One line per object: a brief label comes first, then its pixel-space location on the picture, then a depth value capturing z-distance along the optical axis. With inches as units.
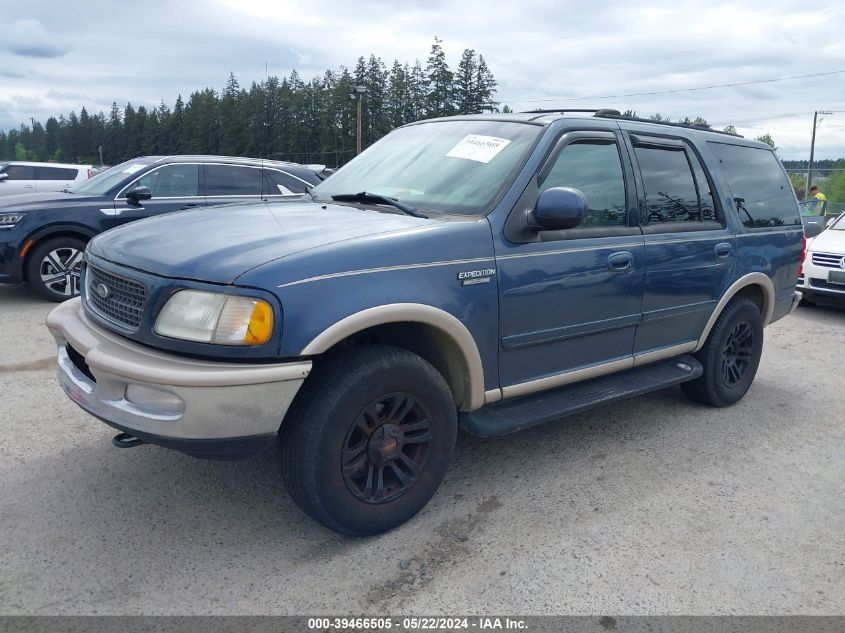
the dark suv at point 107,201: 297.7
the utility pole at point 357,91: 1174.5
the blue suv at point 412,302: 101.6
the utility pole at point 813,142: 1796.0
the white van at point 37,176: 639.8
